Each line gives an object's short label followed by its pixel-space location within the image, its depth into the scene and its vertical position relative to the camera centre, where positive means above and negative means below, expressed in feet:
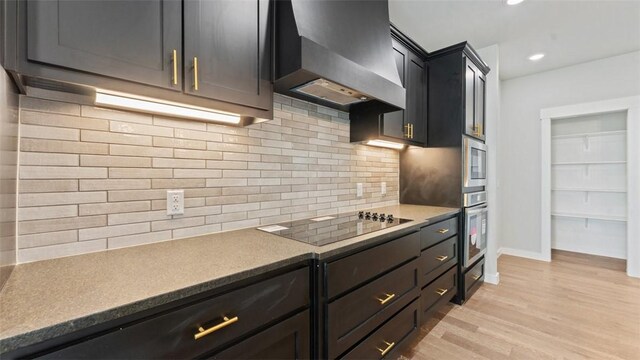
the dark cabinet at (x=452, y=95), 8.51 +2.77
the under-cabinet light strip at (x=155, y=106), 3.39 +1.03
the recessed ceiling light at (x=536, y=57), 11.33 +5.27
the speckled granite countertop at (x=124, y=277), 1.99 -1.03
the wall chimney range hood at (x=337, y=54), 4.27 +2.26
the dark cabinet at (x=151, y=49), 2.56 +1.50
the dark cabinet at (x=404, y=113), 7.13 +1.88
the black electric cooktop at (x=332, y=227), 4.53 -0.98
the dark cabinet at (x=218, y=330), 2.15 -1.47
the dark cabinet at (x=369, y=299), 3.89 -2.07
